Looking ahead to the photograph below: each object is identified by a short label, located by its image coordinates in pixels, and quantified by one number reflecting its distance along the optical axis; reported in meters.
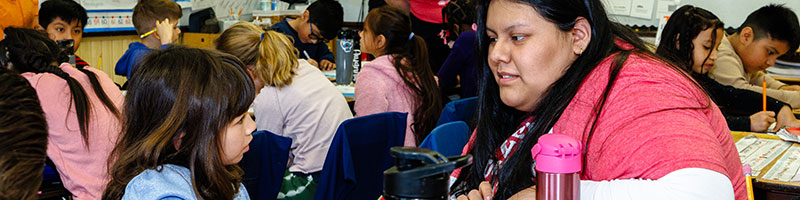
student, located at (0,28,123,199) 1.97
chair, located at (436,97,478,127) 2.35
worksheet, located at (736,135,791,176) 1.91
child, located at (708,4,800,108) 3.31
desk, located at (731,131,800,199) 1.63
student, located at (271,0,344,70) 4.38
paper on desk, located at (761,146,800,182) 1.72
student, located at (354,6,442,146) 2.76
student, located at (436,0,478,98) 3.71
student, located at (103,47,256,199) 1.20
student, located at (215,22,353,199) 2.39
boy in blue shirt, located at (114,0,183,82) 3.70
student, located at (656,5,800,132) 2.85
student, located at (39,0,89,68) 3.61
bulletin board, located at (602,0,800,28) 5.27
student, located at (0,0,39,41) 2.61
